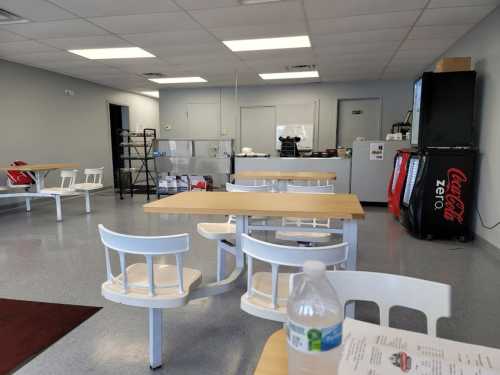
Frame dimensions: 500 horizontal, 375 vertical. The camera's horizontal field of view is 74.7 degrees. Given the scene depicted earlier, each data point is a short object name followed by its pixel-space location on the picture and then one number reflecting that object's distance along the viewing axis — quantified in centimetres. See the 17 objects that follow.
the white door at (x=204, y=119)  902
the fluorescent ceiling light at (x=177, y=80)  766
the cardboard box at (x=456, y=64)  402
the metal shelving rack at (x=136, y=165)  722
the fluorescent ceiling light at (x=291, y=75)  708
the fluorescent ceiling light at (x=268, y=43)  475
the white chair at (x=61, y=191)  518
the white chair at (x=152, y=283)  147
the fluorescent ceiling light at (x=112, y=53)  527
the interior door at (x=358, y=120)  802
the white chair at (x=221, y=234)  260
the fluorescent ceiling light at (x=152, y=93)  1012
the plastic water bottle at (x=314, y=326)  63
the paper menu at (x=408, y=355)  67
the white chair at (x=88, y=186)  568
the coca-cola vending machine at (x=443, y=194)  393
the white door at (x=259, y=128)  868
